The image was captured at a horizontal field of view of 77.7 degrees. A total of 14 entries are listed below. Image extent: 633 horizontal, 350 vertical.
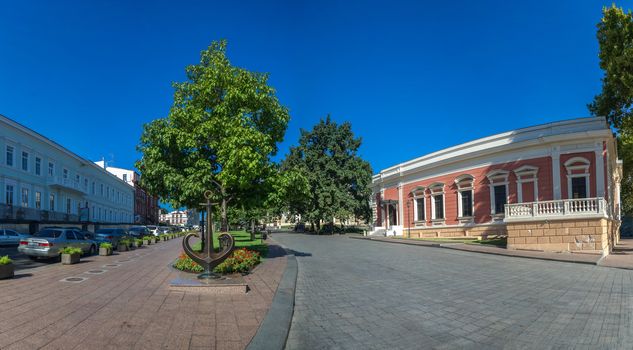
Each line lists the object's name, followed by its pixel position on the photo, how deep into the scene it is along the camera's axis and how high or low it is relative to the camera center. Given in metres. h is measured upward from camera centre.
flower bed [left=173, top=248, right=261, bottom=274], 11.37 -1.91
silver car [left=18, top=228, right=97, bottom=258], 16.77 -1.75
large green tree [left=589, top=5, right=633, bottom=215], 21.69 +7.99
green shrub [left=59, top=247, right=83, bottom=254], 15.66 -1.88
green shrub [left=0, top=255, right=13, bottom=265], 10.96 -1.56
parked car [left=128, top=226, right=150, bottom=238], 39.92 -3.15
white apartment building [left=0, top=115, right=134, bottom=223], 34.15 +2.49
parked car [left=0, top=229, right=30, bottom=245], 25.55 -2.12
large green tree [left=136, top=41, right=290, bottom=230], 13.05 +2.25
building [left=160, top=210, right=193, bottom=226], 184.80 -7.64
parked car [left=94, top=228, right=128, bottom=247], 26.51 -2.42
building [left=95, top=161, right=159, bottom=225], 84.16 +1.08
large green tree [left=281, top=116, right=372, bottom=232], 46.38 +3.30
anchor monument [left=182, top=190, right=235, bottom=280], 9.50 -1.29
